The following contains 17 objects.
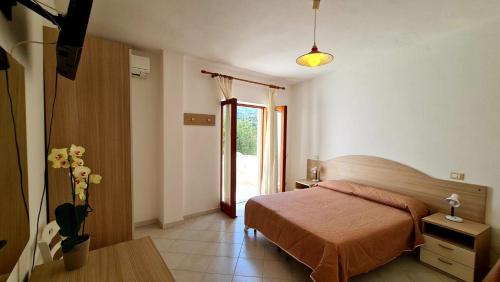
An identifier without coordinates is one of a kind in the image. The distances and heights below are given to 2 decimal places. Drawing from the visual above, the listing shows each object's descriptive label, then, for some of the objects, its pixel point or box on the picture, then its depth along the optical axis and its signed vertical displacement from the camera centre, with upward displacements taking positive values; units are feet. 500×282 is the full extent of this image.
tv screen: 2.54 +1.41
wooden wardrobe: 4.72 +0.11
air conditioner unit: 9.41 +2.91
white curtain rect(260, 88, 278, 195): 14.08 -1.36
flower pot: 3.39 -1.99
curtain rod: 11.63 +3.16
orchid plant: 3.44 -1.23
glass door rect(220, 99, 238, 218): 11.60 -1.39
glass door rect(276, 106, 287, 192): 14.34 -0.63
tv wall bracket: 2.34 +1.41
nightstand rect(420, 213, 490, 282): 6.72 -3.65
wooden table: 3.27 -2.19
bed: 6.13 -2.93
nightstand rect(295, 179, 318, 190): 12.87 -3.00
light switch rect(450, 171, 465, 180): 7.89 -1.47
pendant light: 6.48 +2.34
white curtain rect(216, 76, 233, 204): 11.96 -0.29
